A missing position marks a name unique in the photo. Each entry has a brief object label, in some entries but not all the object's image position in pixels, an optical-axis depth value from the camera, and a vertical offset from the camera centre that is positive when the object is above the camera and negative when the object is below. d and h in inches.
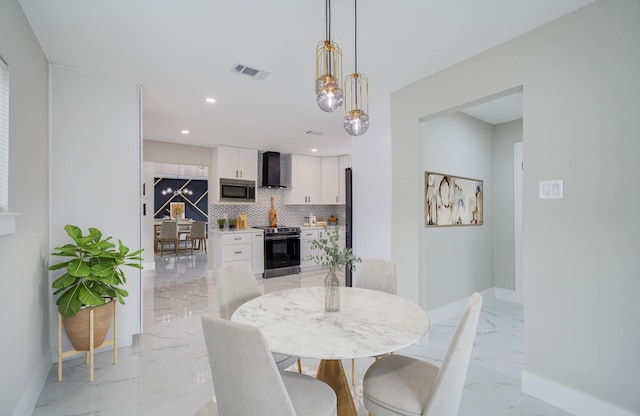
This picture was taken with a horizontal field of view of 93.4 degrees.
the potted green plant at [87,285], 86.5 -21.3
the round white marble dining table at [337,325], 46.0 -20.7
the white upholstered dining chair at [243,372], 37.4 -20.6
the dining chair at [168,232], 336.5 -21.1
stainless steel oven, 225.5 -29.7
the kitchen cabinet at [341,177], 261.4 +30.4
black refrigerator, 145.6 -2.0
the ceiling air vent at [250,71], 102.4 +49.5
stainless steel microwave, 221.5 +16.9
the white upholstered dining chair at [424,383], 45.0 -30.3
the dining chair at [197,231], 353.7 -21.2
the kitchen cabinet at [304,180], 253.8 +27.9
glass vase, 64.2 -17.8
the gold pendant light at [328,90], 65.0 +26.8
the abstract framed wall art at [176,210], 422.6 +4.3
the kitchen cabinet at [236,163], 220.2 +37.7
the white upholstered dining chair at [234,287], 79.4 -20.8
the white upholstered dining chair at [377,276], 89.4 -19.8
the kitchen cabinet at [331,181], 266.2 +27.5
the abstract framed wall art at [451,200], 129.2 +5.2
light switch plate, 77.2 +5.6
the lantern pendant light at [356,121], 80.5 +24.4
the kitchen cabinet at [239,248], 209.6 -25.2
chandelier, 419.5 +31.3
